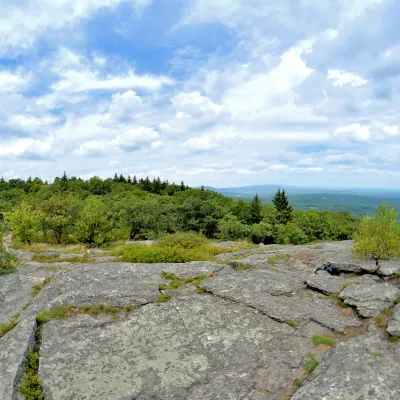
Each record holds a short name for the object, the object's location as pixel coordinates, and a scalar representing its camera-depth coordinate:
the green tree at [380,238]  14.74
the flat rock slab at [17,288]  12.54
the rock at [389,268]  13.17
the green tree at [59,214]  55.15
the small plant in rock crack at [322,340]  8.95
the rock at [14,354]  7.70
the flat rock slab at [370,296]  10.45
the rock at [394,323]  8.84
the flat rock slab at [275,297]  10.26
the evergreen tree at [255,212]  84.19
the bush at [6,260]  17.38
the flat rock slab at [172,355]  7.65
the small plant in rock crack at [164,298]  11.59
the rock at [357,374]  6.82
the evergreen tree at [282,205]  88.74
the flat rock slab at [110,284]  11.47
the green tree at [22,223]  44.19
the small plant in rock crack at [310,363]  8.05
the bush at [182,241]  24.05
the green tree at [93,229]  41.19
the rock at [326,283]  12.33
